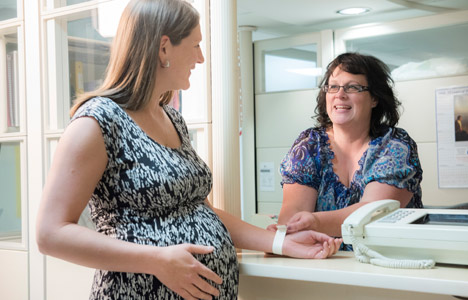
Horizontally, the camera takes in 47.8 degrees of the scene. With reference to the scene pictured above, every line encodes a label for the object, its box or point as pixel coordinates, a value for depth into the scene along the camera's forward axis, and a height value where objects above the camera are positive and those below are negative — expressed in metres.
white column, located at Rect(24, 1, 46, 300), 1.74 +0.04
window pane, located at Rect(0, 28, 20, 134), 1.85 +0.23
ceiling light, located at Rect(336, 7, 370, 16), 2.89 +0.72
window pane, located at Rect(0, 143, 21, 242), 1.88 -0.16
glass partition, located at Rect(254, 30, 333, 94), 2.97 +0.48
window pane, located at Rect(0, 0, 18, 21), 1.86 +0.50
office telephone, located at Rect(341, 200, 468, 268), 0.96 -0.18
